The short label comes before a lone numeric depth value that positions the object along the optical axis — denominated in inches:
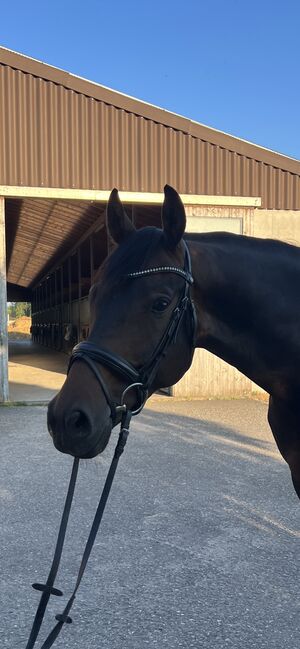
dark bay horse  60.3
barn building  348.5
